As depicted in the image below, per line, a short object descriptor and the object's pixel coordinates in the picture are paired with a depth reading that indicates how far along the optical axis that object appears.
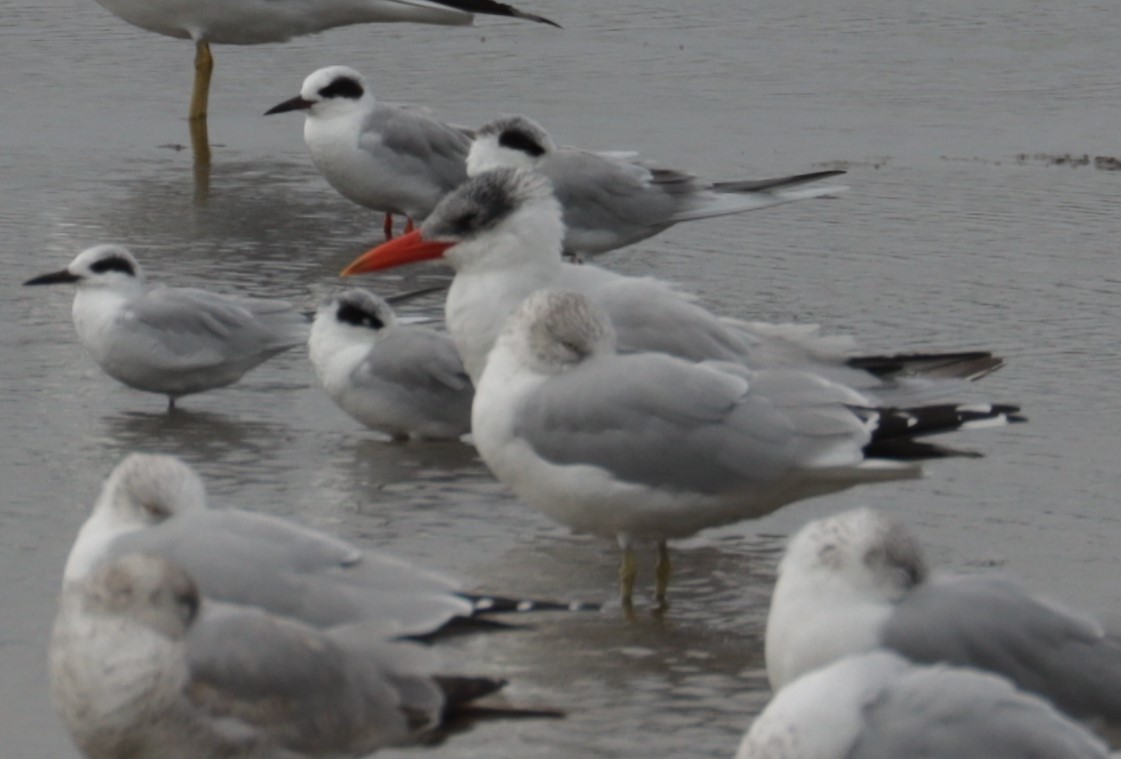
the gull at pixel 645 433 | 11.01
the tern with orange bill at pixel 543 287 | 12.45
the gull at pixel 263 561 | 8.49
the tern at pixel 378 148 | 19.66
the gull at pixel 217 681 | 7.70
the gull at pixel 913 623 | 8.25
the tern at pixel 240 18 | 24.08
